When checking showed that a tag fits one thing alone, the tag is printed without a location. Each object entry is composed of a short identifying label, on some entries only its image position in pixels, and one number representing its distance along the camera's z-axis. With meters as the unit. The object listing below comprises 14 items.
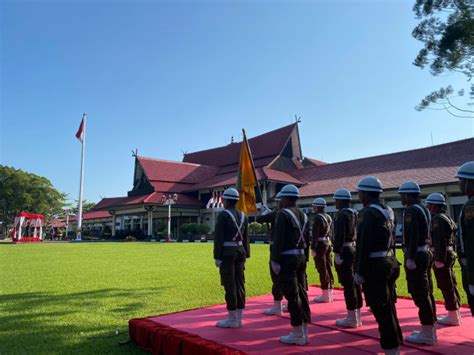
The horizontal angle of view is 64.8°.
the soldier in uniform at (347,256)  4.75
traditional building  21.39
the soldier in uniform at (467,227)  3.23
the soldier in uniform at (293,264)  4.04
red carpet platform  3.79
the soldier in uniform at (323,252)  6.20
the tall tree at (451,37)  7.59
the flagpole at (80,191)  33.30
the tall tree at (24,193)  42.53
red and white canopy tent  32.20
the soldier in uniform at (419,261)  4.09
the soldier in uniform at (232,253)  4.76
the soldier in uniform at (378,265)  3.52
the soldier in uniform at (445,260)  4.64
